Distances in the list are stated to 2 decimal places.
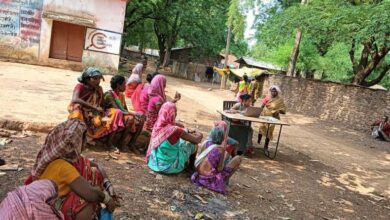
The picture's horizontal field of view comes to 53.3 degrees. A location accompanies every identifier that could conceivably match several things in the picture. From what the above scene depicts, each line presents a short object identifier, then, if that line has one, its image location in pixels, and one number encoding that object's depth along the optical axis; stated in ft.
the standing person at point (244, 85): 43.54
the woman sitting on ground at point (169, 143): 17.98
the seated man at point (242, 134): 26.73
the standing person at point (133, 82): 28.12
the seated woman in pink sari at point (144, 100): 23.04
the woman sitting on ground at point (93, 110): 19.11
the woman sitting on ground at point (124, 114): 20.66
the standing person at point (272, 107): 28.91
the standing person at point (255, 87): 43.01
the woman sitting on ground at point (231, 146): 22.55
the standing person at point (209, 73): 121.33
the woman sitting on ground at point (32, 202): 6.85
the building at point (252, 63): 127.44
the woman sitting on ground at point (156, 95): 21.81
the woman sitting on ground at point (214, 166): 17.65
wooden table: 25.46
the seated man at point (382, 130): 47.60
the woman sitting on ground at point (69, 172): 9.32
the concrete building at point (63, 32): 56.29
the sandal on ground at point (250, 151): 27.48
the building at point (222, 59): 151.53
